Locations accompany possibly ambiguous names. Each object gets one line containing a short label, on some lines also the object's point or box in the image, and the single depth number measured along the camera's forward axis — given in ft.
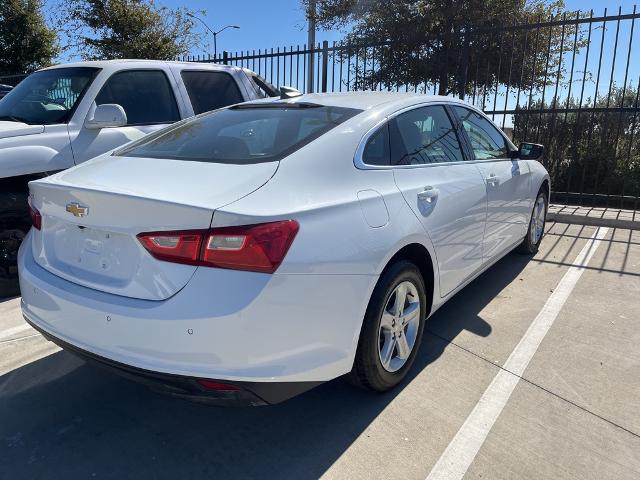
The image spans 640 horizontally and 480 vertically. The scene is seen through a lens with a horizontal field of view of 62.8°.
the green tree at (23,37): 78.95
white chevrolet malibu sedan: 6.72
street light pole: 38.22
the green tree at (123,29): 57.82
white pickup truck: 13.66
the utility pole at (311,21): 42.60
